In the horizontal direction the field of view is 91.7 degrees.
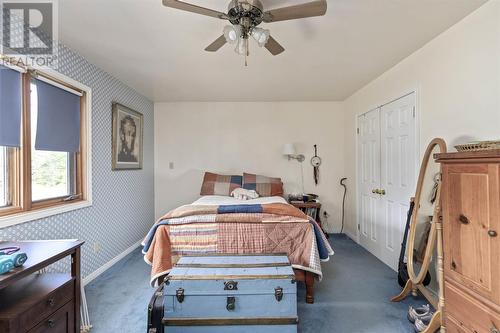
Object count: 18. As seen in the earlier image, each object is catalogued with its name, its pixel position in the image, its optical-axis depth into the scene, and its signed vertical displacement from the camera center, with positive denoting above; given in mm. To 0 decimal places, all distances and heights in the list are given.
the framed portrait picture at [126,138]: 3100 +440
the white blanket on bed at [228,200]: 3163 -444
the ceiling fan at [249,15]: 1447 +954
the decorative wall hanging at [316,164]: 4254 +46
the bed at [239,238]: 2154 -636
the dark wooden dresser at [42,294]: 1166 -671
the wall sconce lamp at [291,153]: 4027 +235
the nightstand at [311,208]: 3786 -660
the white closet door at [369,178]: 3180 -176
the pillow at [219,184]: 3854 -260
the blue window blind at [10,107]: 1731 +472
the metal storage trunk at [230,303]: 1618 -914
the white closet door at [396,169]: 2529 -38
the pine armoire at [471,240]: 1141 -391
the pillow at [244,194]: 3592 -397
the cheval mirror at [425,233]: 1923 -599
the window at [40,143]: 1818 +236
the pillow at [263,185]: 3848 -280
